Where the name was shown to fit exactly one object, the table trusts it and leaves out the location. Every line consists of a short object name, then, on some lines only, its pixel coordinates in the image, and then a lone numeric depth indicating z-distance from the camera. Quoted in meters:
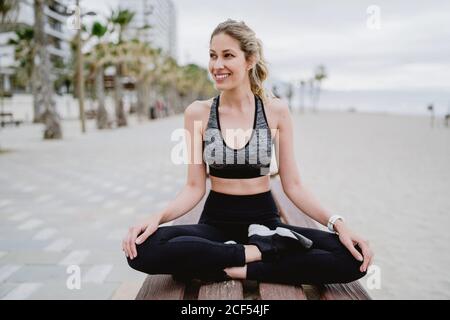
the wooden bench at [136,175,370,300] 1.70
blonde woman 1.81
